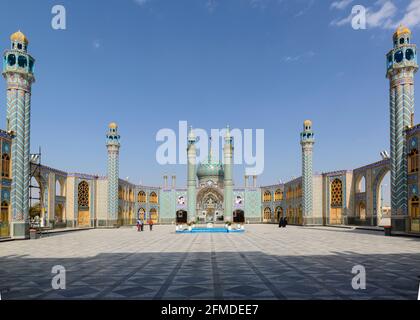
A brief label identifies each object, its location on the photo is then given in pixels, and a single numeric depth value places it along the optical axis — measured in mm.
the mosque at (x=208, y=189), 24562
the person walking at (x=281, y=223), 40306
